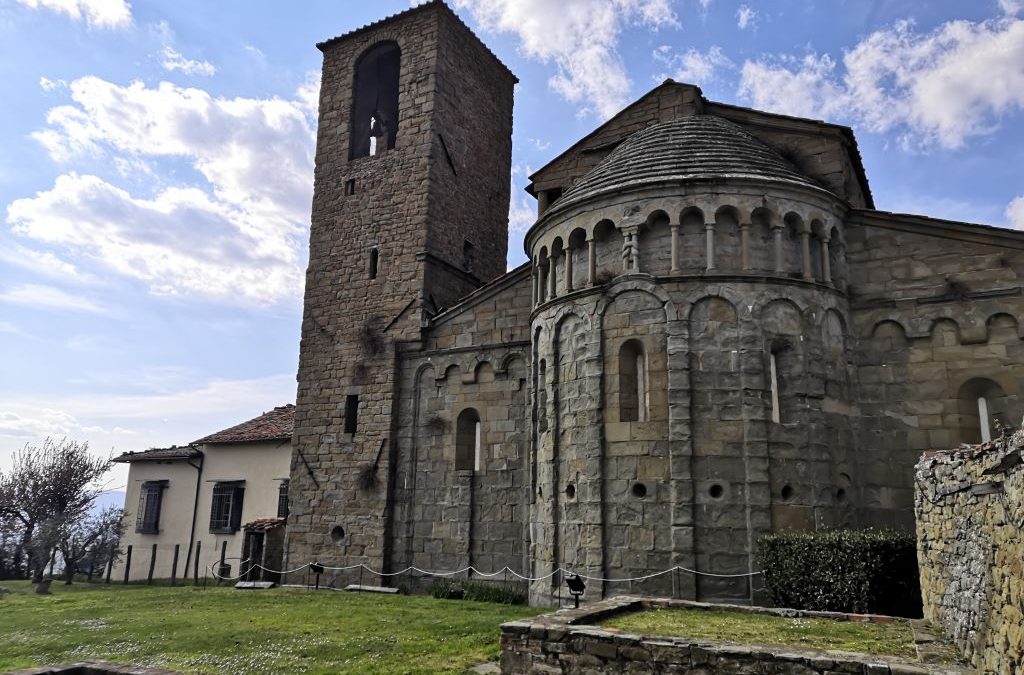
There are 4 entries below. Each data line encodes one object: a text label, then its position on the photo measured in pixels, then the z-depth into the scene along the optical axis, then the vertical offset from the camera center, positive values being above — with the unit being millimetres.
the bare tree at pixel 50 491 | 25838 +387
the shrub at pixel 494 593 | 14320 -1530
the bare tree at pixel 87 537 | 22328 -1043
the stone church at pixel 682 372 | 11680 +2462
